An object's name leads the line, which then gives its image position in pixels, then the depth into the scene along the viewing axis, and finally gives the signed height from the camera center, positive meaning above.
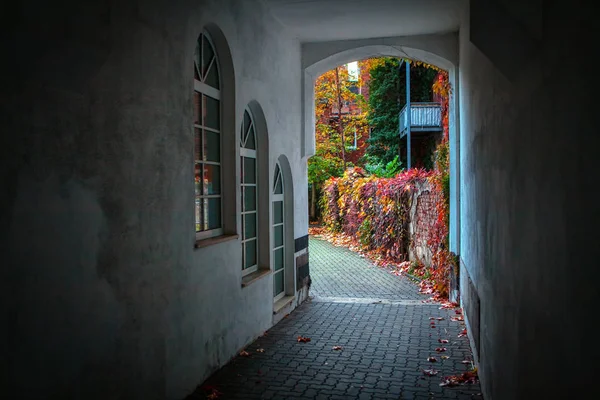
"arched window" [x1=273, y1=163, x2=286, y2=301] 9.51 -0.76
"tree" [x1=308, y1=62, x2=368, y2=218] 29.95 +4.00
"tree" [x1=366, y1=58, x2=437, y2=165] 29.92 +4.67
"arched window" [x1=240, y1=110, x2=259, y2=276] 7.98 +0.00
